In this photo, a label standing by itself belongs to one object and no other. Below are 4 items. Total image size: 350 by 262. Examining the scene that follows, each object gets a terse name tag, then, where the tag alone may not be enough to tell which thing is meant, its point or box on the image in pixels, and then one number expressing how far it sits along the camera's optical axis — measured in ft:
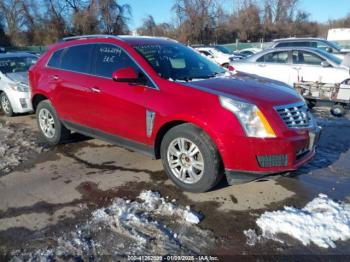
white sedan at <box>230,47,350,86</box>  28.73
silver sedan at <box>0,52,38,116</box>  25.52
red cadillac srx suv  11.42
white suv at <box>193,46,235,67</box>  64.16
